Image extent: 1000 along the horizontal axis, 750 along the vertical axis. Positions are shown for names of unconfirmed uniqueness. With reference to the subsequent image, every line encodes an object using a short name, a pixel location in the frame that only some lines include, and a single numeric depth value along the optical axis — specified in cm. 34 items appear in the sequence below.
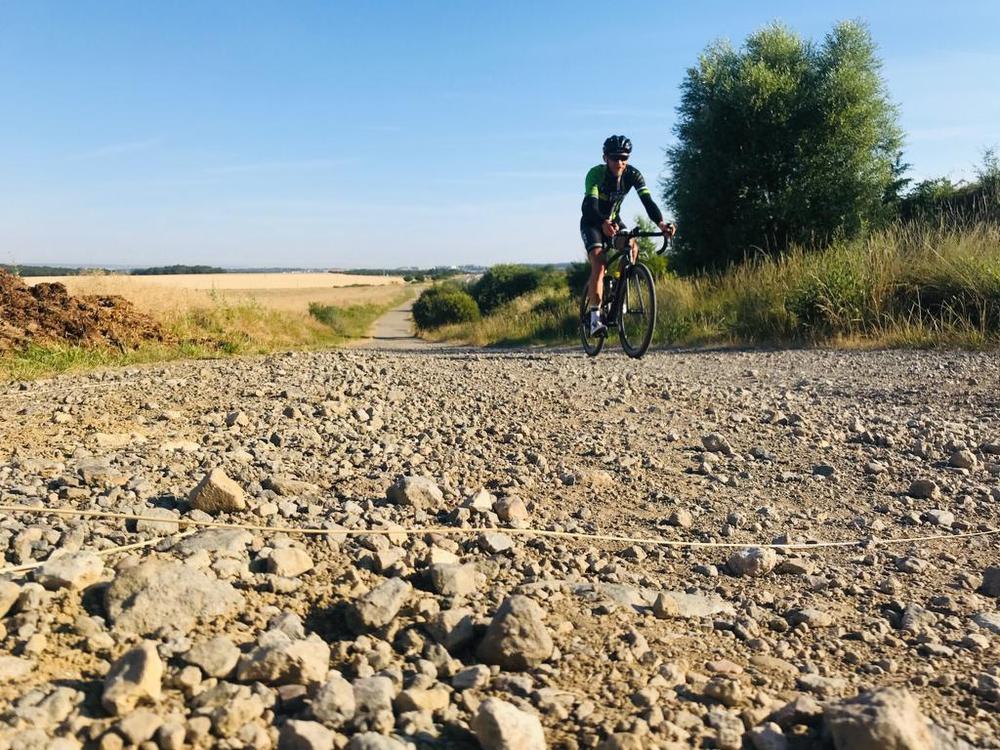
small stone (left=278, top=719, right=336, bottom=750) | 154
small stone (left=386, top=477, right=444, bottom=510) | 315
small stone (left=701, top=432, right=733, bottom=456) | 432
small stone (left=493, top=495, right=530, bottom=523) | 308
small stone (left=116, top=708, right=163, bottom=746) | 153
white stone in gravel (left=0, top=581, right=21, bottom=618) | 200
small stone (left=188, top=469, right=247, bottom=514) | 293
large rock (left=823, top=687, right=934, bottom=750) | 155
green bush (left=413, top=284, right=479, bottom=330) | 4309
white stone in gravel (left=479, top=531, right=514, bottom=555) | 277
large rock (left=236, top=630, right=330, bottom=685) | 178
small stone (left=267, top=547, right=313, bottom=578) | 239
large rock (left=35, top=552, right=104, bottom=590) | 213
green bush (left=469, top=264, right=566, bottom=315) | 4611
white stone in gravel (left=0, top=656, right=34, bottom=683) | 172
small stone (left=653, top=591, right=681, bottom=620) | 232
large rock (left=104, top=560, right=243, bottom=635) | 200
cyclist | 761
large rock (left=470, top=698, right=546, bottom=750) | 157
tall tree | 1759
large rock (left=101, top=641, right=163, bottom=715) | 162
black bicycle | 795
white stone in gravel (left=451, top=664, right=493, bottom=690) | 187
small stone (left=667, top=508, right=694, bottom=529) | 321
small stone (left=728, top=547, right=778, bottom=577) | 275
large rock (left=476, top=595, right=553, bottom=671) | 195
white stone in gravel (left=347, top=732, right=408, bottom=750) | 153
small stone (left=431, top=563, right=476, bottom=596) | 233
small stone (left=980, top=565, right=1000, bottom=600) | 264
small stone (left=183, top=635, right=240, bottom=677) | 179
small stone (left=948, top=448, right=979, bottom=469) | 399
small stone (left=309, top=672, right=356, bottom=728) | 165
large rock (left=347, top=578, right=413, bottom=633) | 209
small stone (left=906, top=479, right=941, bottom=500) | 359
